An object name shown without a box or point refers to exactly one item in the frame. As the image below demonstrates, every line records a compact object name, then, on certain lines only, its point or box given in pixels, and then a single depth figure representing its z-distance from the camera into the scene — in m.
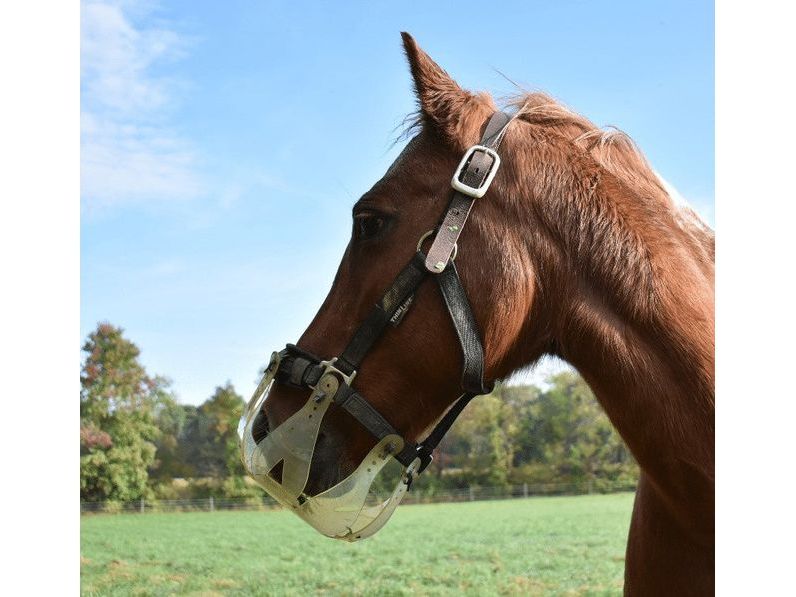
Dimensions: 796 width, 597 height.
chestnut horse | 1.76
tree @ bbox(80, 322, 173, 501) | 23.95
